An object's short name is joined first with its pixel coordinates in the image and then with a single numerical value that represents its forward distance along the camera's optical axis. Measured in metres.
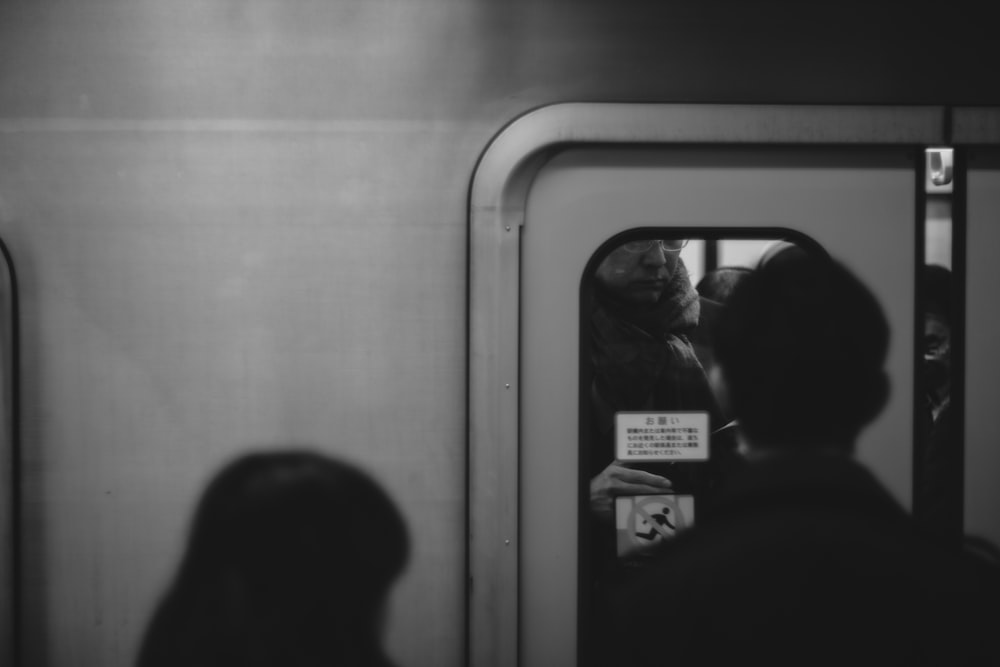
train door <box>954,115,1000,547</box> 4.37
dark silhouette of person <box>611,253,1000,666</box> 3.85
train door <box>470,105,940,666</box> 4.33
